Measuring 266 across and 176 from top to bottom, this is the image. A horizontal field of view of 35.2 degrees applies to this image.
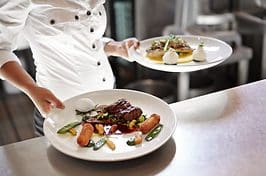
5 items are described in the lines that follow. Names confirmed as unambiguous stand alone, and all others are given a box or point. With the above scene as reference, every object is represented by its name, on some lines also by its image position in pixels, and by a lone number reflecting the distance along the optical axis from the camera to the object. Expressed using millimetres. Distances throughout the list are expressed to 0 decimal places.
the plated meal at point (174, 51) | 1121
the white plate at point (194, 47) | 1079
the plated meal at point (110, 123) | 854
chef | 1218
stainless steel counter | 811
